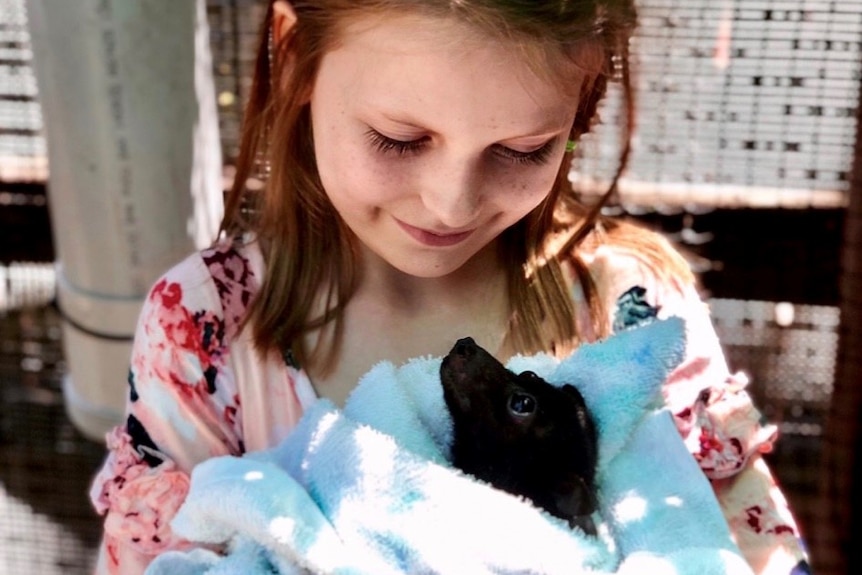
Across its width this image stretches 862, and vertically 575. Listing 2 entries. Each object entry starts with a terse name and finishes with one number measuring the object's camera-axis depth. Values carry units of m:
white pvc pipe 0.93
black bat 0.57
